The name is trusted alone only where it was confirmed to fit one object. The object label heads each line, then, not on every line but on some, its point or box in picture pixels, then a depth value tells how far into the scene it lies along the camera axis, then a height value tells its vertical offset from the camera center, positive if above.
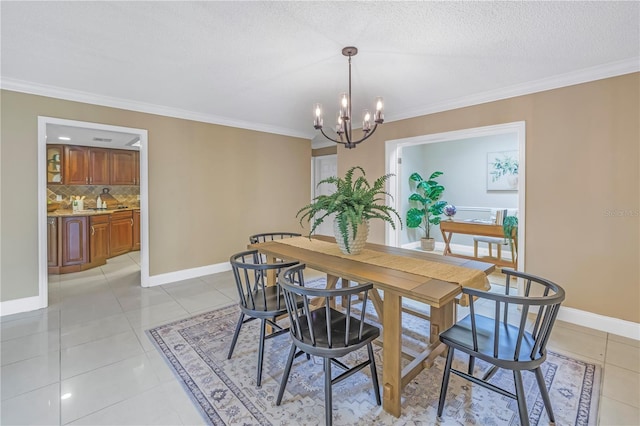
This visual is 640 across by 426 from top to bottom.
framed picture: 5.38 +0.73
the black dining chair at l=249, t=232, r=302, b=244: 3.02 -0.33
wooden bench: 4.88 -0.55
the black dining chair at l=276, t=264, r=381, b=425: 1.52 -0.73
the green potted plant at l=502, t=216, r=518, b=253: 4.42 -0.26
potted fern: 2.15 -0.01
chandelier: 2.37 +0.83
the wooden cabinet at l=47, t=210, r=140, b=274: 4.45 -0.56
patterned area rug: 1.64 -1.16
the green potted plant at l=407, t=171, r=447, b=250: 5.97 +0.06
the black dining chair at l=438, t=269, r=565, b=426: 1.37 -0.72
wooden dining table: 1.63 -0.42
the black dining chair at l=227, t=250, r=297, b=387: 1.94 -0.69
